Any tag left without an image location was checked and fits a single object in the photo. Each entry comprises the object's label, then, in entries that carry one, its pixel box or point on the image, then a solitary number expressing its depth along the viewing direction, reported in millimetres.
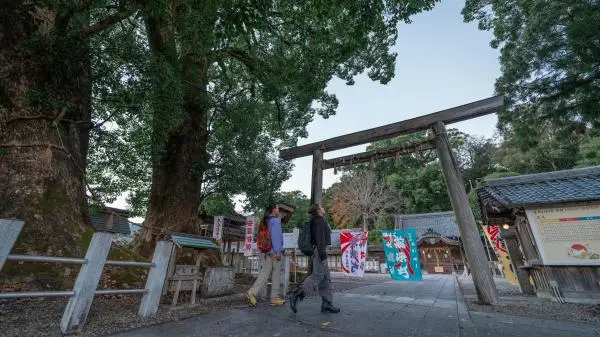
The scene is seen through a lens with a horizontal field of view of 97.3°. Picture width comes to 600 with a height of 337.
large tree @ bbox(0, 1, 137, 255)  4500
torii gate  5441
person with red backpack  5078
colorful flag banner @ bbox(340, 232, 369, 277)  13578
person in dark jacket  4160
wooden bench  4511
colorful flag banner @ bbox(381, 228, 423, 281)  12523
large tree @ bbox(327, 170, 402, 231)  29172
